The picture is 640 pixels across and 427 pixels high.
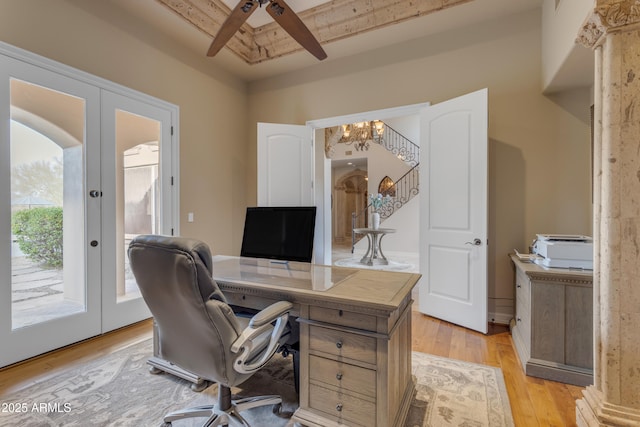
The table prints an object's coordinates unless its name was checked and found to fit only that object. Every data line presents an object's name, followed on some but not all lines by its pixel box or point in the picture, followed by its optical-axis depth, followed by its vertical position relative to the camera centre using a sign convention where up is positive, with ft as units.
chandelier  30.37 +8.02
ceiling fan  7.11 +4.88
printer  7.01 -1.01
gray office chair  4.06 -1.55
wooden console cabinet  6.72 -2.68
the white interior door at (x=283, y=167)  13.26 +1.94
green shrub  7.86 -0.63
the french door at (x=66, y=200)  7.62 +0.29
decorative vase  19.25 -0.69
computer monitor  9.76 -0.78
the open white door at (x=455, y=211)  9.52 -0.02
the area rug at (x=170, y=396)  5.59 -3.94
